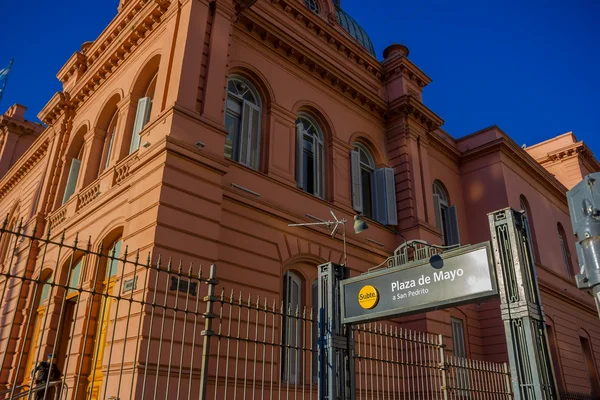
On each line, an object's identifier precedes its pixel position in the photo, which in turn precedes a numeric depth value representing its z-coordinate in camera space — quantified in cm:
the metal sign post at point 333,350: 605
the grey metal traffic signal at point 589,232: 283
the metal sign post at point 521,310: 452
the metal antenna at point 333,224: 1198
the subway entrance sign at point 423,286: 510
